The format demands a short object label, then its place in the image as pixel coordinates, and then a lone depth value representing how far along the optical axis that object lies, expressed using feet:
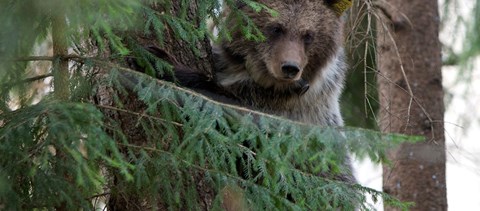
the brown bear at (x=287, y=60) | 38.47
